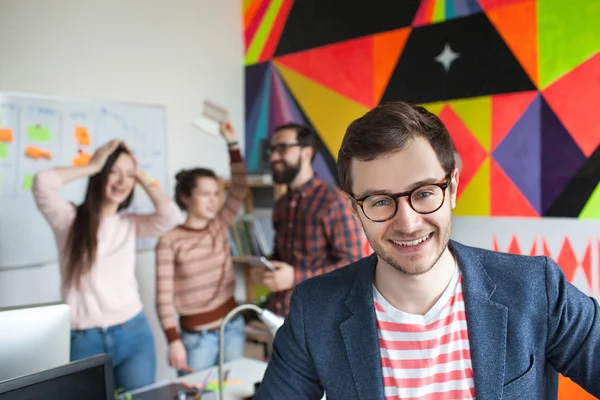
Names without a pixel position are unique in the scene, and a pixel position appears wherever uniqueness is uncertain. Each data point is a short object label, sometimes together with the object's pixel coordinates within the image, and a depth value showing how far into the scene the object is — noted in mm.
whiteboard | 2867
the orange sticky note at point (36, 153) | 2928
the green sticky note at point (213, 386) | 1967
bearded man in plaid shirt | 2777
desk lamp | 1476
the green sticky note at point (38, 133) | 2939
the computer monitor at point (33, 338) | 1279
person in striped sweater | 2850
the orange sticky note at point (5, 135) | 2844
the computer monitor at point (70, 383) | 1053
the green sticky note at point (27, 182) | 2908
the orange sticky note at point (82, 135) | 3121
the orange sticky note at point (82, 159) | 3102
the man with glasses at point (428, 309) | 1132
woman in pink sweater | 2691
